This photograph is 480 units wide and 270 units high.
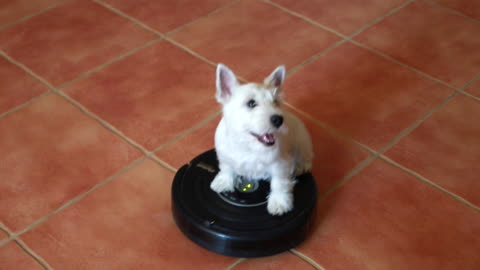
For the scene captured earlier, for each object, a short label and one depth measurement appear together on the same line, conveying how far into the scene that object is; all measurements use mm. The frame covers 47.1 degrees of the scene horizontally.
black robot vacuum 1586
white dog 1489
